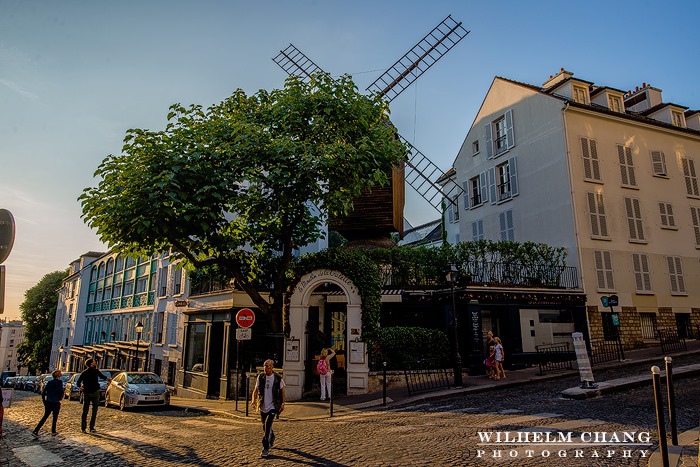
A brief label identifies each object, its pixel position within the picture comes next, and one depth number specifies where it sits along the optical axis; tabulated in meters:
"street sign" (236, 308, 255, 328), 14.62
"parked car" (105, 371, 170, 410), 17.09
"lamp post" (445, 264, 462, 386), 15.50
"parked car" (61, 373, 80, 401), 23.81
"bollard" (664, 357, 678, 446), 6.39
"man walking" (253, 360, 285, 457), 8.41
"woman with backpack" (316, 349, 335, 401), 15.04
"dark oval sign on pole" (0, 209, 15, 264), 5.65
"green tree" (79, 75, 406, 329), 12.78
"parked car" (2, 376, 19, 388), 47.10
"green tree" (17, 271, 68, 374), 62.92
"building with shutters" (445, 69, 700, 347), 23.34
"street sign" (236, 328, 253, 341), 14.56
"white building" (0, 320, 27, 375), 134.38
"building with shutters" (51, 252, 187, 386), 28.78
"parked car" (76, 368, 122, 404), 21.65
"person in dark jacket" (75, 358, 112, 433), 11.85
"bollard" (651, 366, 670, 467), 5.75
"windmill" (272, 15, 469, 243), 24.42
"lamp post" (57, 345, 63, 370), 53.67
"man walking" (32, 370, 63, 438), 11.80
